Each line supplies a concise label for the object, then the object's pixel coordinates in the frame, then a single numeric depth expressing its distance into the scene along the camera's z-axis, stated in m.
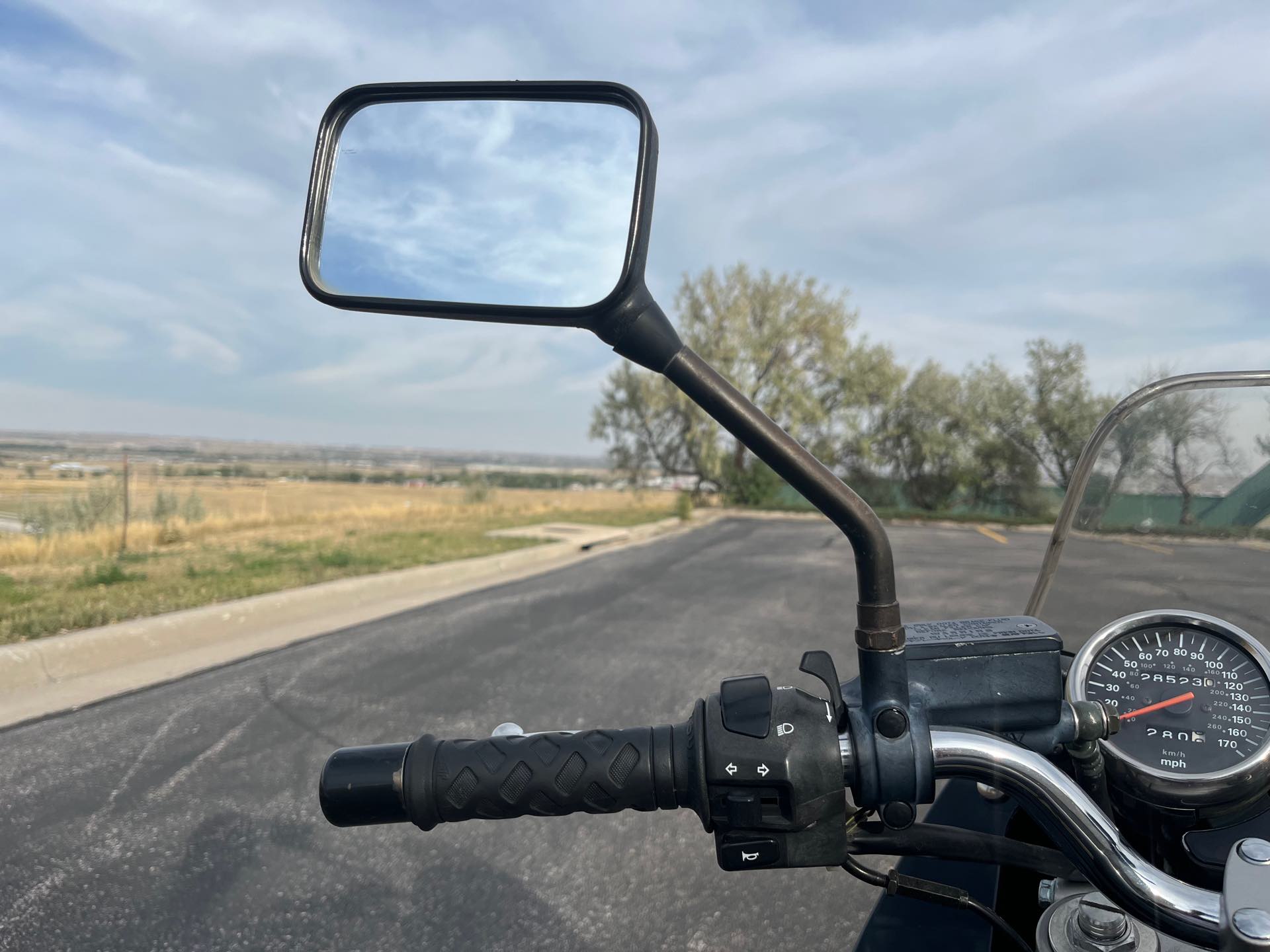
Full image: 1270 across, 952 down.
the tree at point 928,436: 21.77
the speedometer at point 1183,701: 0.50
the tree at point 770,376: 24.45
